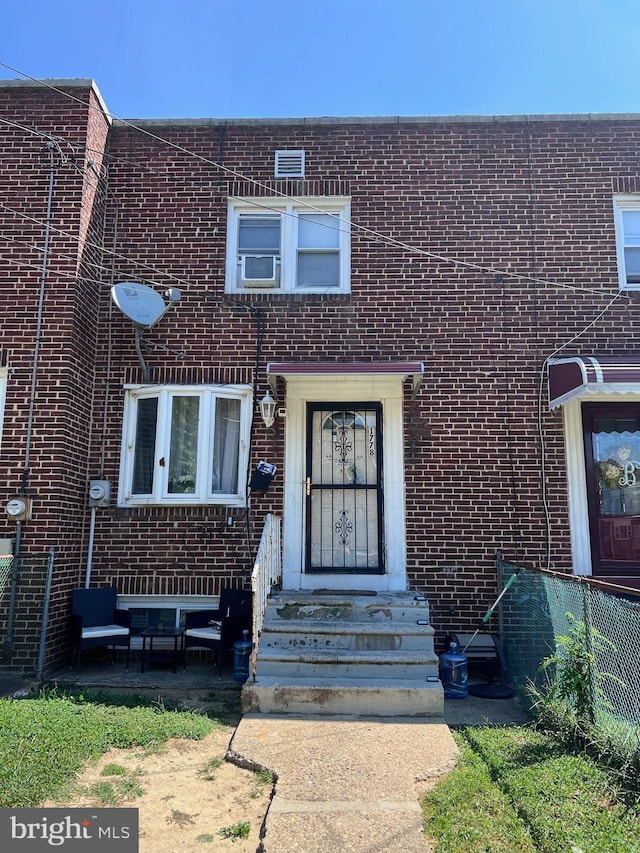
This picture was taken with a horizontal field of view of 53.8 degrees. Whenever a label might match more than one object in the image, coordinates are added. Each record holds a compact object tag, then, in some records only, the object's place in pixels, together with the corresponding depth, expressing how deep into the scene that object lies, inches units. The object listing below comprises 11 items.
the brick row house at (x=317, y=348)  287.4
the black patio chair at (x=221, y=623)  259.4
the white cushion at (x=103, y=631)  260.7
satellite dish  293.6
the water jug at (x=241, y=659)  254.8
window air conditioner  315.6
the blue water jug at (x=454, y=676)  243.1
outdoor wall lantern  291.3
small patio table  265.3
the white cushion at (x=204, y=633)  258.5
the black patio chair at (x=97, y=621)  262.2
